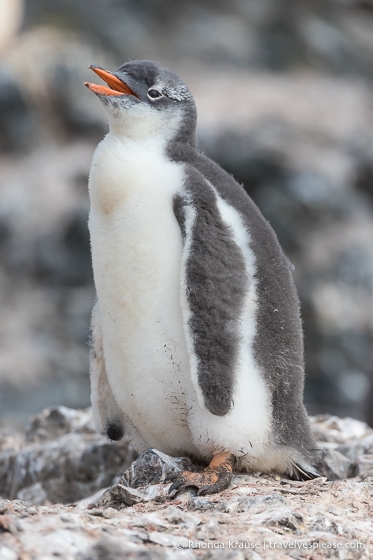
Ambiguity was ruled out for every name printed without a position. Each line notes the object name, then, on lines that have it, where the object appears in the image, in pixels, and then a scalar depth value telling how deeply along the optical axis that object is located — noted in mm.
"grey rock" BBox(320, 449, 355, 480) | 9172
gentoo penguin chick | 6930
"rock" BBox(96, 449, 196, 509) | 6727
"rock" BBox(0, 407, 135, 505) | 10031
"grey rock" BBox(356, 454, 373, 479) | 9008
